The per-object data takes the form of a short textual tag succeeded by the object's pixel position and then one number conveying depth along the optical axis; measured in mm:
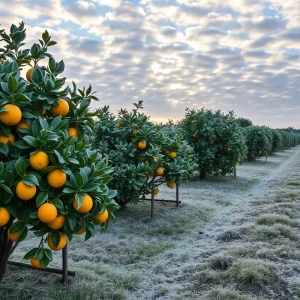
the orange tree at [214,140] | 11859
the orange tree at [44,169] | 2164
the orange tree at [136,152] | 5852
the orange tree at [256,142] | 21984
